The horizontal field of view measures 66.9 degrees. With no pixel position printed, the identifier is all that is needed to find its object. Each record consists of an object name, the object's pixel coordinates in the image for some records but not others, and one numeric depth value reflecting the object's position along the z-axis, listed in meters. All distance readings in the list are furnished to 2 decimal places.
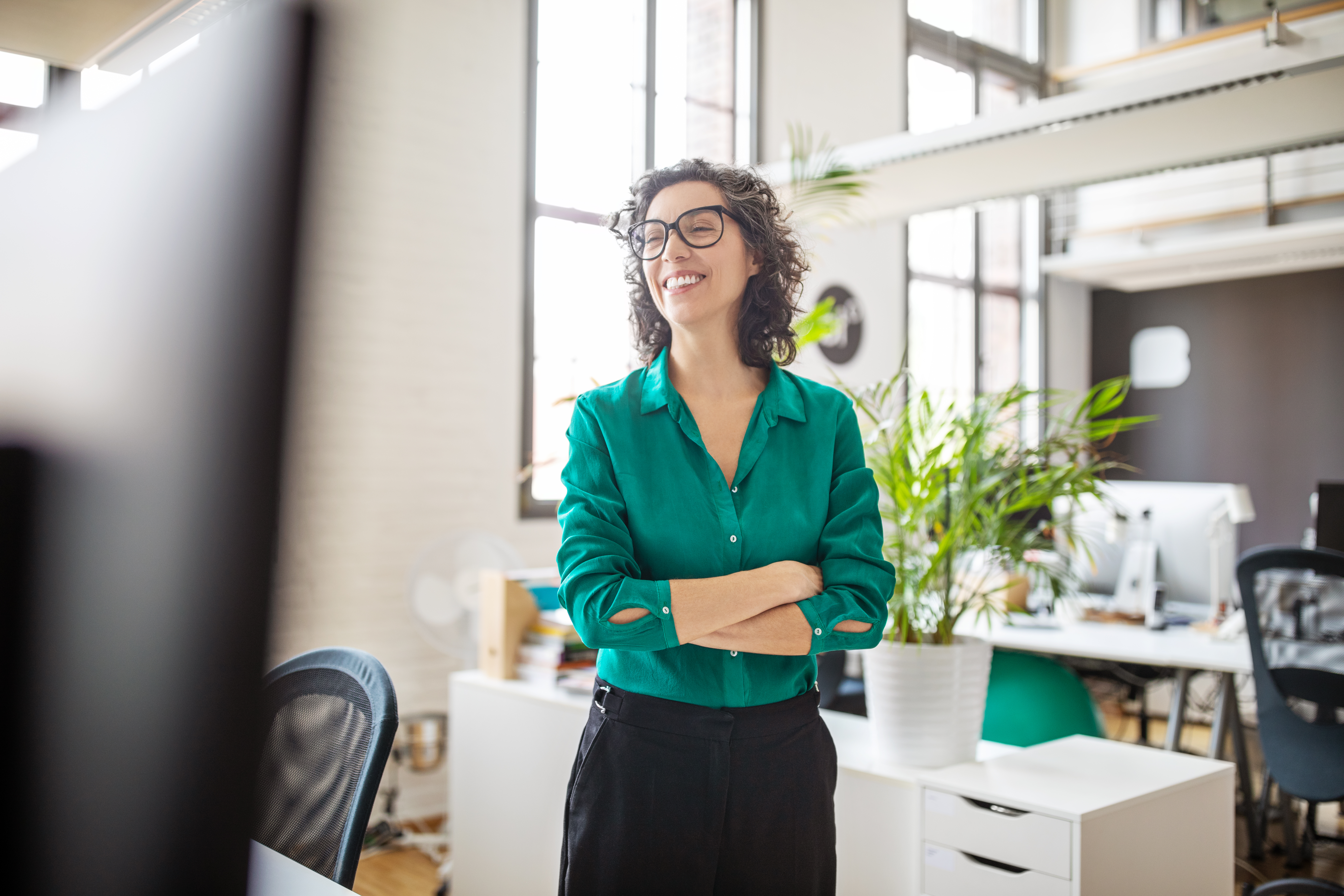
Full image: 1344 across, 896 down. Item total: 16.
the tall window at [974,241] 6.85
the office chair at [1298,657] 2.75
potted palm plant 2.07
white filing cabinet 1.75
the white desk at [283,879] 1.19
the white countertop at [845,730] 2.07
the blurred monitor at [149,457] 0.57
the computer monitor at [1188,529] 3.86
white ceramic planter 2.05
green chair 3.19
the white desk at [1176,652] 3.21
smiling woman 1.33
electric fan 3.48
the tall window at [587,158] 4.58
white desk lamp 3.81
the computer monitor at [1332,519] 3.44
